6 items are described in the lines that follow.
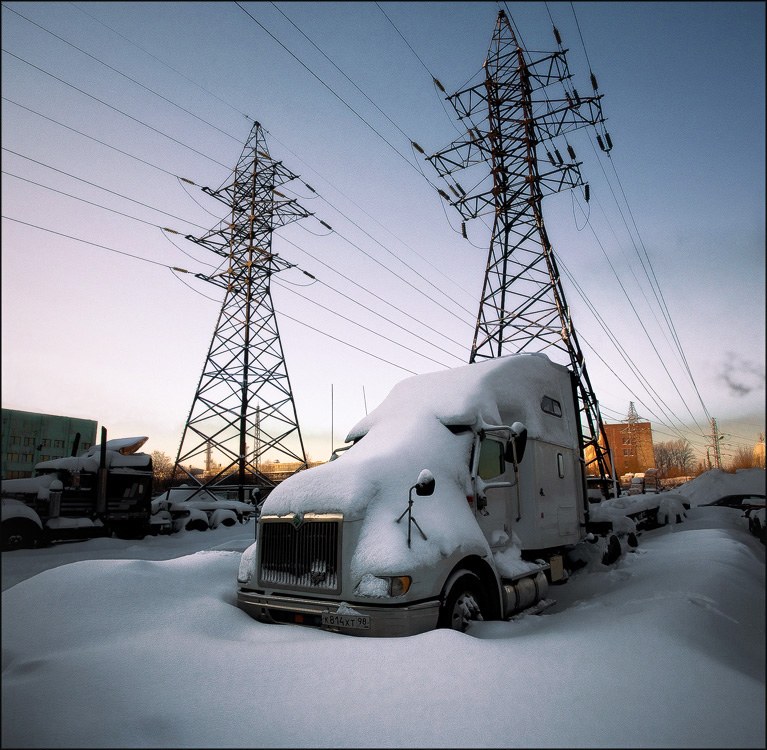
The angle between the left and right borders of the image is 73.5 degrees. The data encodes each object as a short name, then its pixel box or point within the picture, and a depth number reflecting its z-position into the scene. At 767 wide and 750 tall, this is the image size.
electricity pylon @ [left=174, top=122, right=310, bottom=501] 23.83
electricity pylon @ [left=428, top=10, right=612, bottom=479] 15.76
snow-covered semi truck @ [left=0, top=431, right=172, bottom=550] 12.97
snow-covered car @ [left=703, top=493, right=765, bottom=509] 16.97
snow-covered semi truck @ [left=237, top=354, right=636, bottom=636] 4.57
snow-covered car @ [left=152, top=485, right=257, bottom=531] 18.44
